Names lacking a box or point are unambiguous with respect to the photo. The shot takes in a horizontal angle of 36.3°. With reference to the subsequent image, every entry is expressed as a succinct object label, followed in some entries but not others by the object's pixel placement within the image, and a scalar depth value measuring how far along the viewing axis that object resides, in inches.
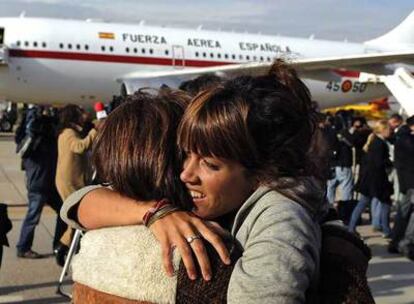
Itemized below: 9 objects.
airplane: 858.1
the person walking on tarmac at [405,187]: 288.4
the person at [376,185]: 340.5
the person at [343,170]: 380.8
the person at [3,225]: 163.4
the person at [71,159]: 255.1
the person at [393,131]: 379.9
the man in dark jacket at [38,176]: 269.6
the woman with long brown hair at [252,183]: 48.2
